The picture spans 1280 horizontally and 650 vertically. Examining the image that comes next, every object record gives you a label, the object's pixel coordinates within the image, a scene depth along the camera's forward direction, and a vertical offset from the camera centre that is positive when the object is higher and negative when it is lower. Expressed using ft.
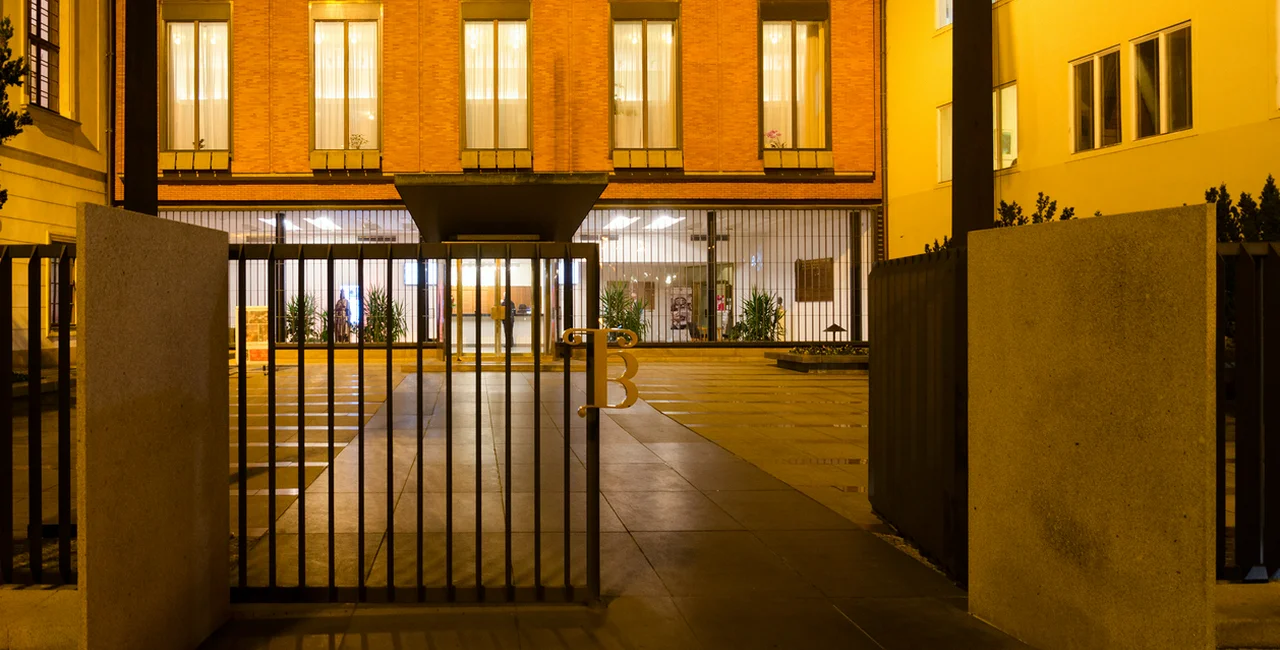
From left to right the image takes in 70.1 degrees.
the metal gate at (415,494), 16.12 -4.58
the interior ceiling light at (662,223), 92.12 +10.51
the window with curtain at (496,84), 89.56 +23.96
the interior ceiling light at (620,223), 91.50 +10.46
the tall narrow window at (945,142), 80.53 +16.31
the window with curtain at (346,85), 89.10 +23.84
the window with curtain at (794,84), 91.30 +24.37
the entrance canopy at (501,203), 58.44 +8.82
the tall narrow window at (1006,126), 71.56 +15.82
